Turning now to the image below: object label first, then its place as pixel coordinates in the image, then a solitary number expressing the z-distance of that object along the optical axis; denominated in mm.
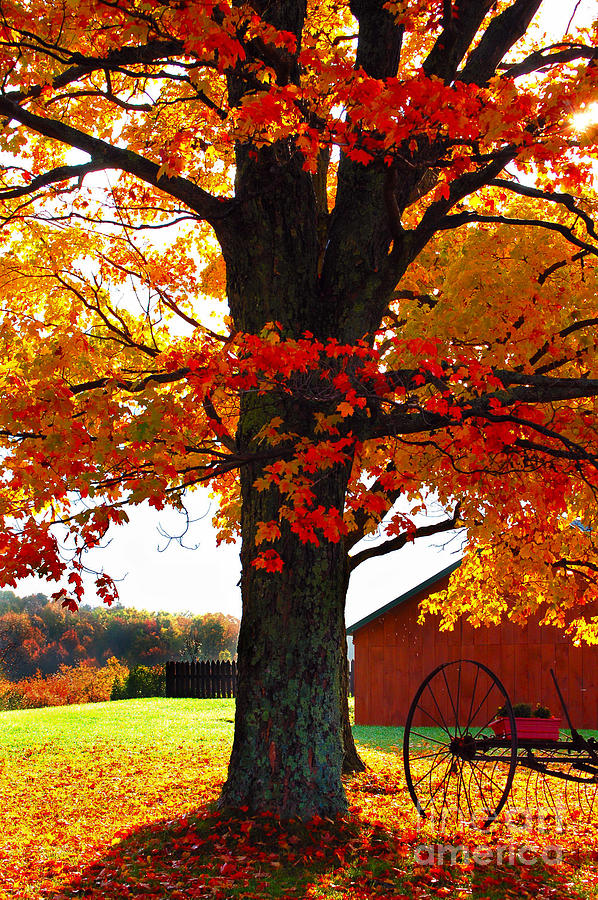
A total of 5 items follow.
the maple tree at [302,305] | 7617
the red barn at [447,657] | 22500
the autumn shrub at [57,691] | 34938
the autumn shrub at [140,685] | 34250
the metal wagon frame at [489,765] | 8328
